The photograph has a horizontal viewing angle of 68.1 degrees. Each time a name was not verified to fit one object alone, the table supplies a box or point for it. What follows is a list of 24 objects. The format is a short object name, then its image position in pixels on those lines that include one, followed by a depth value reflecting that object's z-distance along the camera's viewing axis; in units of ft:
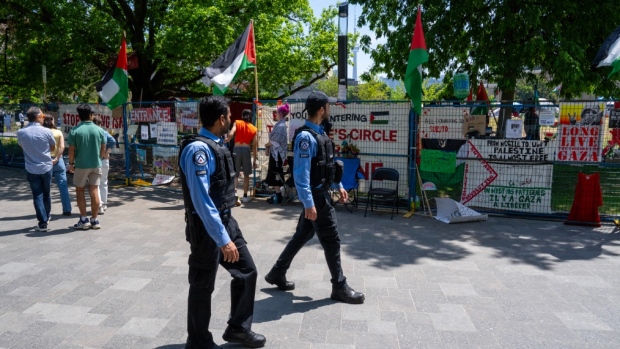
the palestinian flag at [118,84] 33.73
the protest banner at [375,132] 28.14
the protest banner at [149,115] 35.29
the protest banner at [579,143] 24.54
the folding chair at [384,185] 27.01
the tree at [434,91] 47.21
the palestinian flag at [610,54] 22.13
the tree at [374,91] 125.90
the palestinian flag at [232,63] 30.04
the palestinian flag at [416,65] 25.18
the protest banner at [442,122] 27.53
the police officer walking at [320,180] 13.51
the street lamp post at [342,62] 31.09
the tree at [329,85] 167.93
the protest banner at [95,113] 39.01
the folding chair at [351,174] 28.45
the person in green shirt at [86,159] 22.77
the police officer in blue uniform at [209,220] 9.96
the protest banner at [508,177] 26.03
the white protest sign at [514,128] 26.21
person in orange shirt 30.48
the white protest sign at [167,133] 34.90
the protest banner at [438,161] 27.12
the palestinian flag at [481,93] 46.07
